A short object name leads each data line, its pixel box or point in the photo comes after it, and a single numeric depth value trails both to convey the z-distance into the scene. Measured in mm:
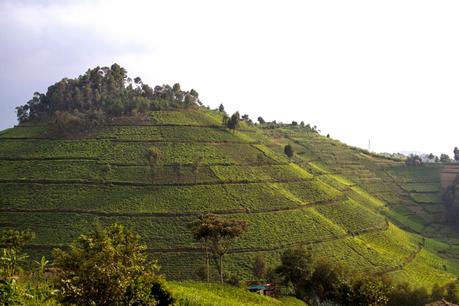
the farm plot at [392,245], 73688
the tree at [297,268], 54844
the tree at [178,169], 83688
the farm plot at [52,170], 80562
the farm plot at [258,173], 85750
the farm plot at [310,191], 85375
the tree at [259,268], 60438
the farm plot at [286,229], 68625
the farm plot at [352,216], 81000
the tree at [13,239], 51481
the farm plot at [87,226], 65438
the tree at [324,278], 55062
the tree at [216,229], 52000
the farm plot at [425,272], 67562
